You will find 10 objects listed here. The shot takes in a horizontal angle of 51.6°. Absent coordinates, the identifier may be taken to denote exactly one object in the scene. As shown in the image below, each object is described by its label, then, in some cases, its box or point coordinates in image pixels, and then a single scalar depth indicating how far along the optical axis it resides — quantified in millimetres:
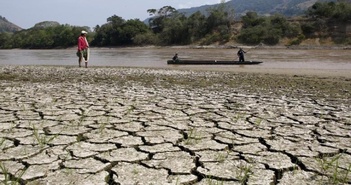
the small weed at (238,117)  4121
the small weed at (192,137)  3175
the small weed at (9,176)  2234
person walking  11080
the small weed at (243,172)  2346
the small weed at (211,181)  2267
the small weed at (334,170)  2335
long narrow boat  17116
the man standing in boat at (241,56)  17538
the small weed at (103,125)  3502
